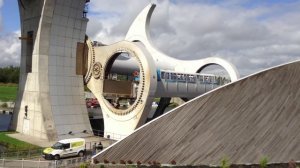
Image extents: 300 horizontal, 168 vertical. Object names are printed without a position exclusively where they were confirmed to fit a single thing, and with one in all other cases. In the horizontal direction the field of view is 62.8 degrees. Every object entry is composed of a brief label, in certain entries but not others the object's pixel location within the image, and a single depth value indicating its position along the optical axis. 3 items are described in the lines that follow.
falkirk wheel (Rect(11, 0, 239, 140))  24.70
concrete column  24.92
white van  18.97
